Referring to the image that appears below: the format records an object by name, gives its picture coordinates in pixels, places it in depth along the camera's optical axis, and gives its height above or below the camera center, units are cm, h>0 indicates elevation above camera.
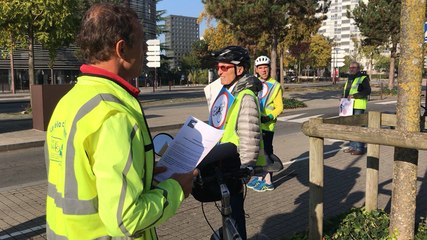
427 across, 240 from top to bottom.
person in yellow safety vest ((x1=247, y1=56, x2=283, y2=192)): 615 -46
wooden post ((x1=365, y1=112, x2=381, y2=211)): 414 -95
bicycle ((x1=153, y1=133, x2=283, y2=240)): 220 -53
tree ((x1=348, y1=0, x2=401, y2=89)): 2591 +334
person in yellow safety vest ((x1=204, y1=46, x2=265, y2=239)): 307 -26
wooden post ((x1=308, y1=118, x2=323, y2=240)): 342 -94
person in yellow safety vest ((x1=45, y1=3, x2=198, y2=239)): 148 -27
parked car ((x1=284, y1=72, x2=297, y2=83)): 6320 -64
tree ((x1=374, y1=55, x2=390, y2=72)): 8581 +256
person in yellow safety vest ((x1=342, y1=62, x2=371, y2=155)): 870 -34
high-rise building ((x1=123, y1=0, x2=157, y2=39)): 4832 +754
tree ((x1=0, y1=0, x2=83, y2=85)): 1485 +196
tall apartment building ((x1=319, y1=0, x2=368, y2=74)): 15988 +1898
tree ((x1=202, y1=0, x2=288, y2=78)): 1916 +273
